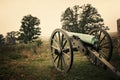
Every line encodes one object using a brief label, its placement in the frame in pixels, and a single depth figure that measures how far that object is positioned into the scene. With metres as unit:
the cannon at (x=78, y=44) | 4.59
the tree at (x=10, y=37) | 43.42
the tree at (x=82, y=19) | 28.69
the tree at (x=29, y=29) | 30.25
